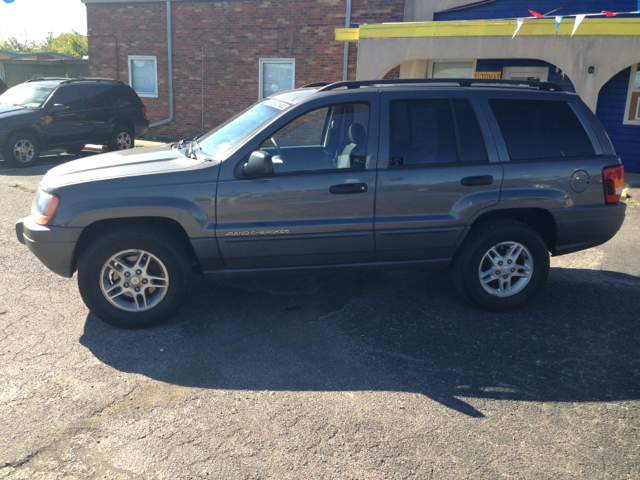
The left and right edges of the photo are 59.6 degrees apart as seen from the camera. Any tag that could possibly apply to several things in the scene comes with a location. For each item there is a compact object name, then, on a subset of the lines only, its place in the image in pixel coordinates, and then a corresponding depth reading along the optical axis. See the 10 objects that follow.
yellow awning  10.80
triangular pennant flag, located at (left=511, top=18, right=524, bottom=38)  11.24
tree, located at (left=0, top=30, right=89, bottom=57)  56.09
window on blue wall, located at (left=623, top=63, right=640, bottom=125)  12.20
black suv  12.09
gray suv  4.23
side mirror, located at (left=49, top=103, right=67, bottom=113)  12.51
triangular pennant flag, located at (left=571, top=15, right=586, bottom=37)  10.49
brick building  15.53
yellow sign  13.24
